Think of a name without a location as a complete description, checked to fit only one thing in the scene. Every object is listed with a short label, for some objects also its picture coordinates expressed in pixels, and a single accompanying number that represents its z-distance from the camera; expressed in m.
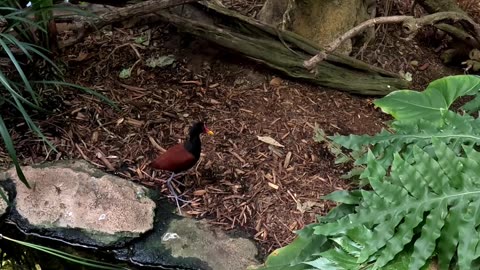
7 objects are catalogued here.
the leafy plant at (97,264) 2.57
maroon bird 2.74
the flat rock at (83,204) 2.68
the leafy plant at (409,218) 1.77
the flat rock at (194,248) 2.55
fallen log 3.37
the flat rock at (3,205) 2.75
